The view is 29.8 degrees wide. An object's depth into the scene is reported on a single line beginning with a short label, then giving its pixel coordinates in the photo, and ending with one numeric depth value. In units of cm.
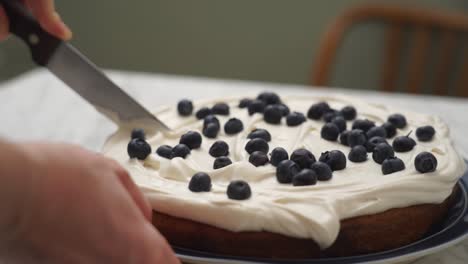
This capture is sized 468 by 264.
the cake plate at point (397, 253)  52
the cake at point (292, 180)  53
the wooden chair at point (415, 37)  116
